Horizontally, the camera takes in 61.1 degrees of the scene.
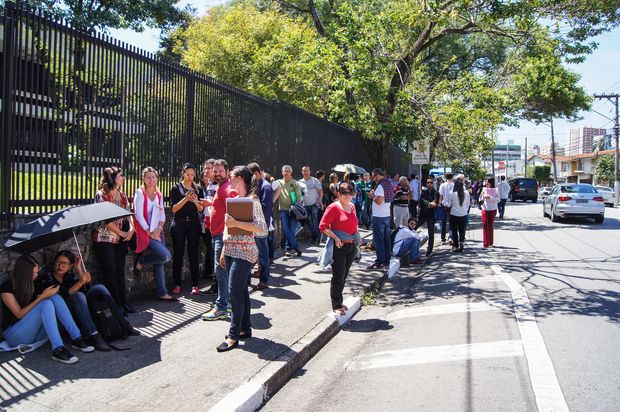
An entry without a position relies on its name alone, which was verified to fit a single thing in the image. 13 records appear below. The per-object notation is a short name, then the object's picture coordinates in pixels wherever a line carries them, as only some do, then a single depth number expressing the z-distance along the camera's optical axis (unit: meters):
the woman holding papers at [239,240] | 5.20
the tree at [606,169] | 60.69
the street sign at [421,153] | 16.09
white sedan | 20.22
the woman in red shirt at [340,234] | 6.81
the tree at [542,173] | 82.22
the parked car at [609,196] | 38.33
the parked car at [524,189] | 43.88
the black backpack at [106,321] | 5.23
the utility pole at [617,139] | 42.78
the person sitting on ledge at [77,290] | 5.11
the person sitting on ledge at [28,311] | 4.82
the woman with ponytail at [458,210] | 12.35
